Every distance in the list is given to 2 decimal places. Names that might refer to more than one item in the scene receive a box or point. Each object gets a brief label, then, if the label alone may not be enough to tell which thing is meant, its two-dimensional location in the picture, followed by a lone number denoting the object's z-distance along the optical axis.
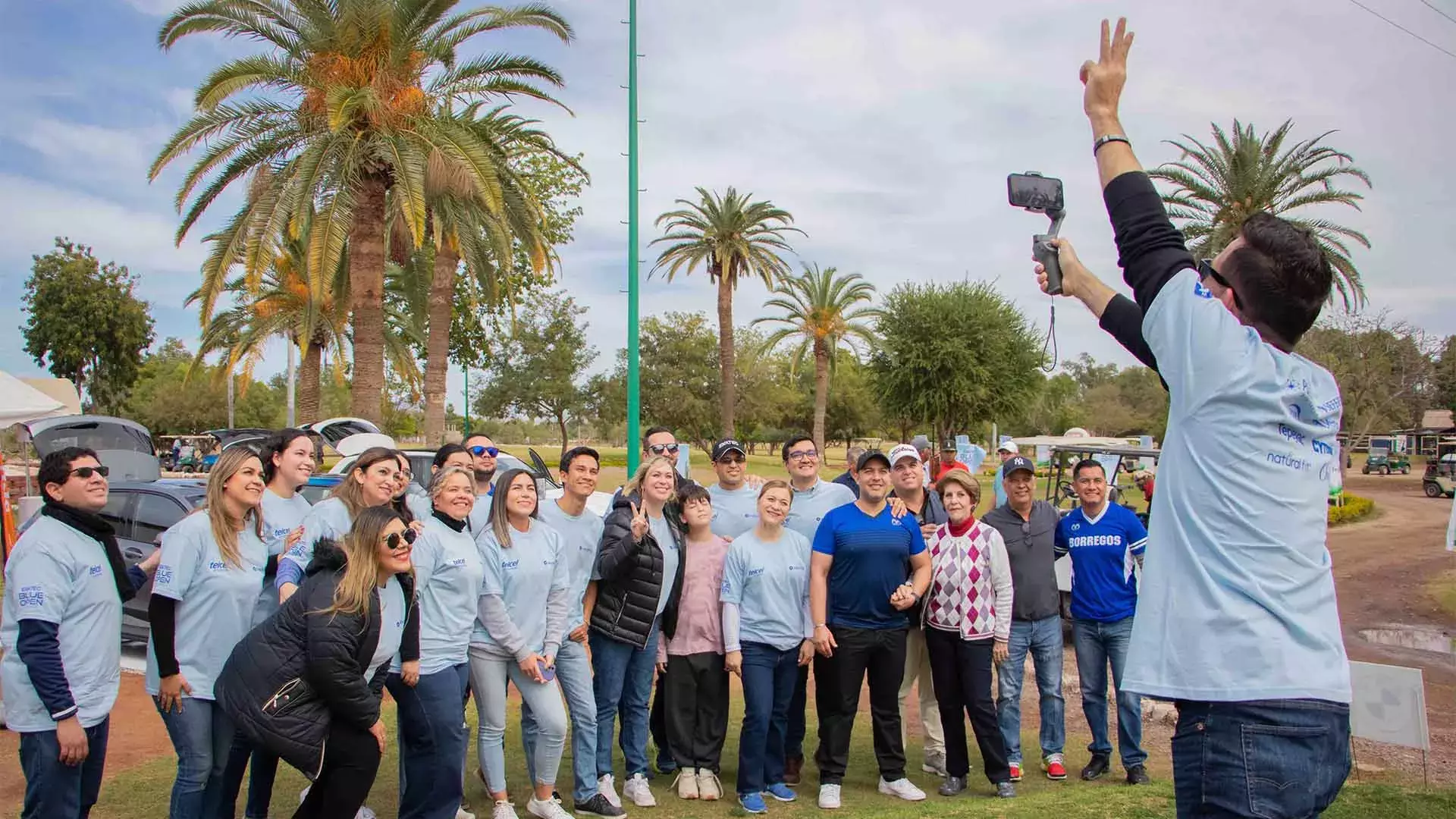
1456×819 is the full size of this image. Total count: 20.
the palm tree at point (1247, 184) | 27.31
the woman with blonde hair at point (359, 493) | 5.40
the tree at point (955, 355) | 38.47
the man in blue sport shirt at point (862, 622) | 6.41
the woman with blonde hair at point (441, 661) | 5.07
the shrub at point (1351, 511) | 24.64
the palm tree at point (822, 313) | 39.75
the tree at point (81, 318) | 40.12
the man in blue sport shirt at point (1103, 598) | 6.69
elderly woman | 6.54
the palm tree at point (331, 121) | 15.20
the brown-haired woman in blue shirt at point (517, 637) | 5.61
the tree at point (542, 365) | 44.62
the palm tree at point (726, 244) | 33.53
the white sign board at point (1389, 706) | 5.91
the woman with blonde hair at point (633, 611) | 6.23
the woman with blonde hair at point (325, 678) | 4.02
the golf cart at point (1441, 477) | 32.78
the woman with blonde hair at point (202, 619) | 4.52
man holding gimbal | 1.85
